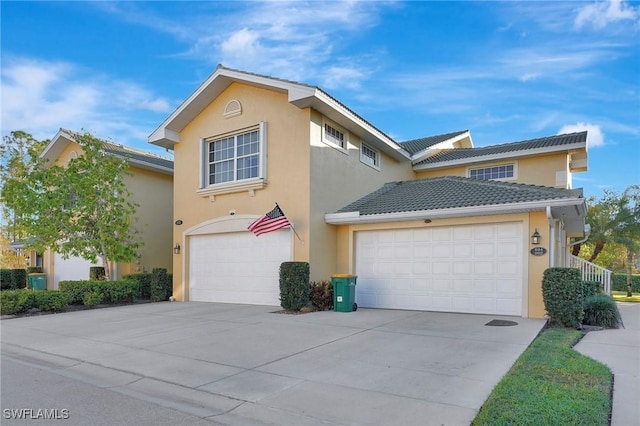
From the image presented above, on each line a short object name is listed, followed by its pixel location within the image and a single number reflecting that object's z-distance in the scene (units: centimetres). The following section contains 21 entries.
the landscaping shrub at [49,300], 1246
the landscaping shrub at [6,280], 2192
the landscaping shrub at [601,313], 969
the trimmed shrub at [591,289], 1050
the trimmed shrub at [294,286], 1159
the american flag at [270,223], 1241
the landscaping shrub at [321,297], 1207
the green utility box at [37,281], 1970
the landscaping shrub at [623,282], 2533
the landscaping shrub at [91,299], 1356
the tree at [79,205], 1445
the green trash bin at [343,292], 1152
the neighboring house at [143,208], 1831
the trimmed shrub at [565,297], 911
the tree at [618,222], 2223
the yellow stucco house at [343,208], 1092
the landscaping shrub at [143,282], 1623
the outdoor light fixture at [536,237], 1034
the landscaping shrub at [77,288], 1388
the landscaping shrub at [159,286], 1552
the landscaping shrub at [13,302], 1195
